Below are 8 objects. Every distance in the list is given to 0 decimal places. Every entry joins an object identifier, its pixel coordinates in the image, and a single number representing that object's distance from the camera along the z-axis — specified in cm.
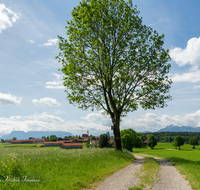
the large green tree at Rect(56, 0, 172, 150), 2212
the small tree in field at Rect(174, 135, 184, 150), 11800
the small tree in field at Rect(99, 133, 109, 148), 11243
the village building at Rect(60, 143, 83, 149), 10402
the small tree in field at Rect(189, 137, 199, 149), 12955
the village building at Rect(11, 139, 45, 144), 17490
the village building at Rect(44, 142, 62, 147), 11774
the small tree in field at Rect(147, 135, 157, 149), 13238
